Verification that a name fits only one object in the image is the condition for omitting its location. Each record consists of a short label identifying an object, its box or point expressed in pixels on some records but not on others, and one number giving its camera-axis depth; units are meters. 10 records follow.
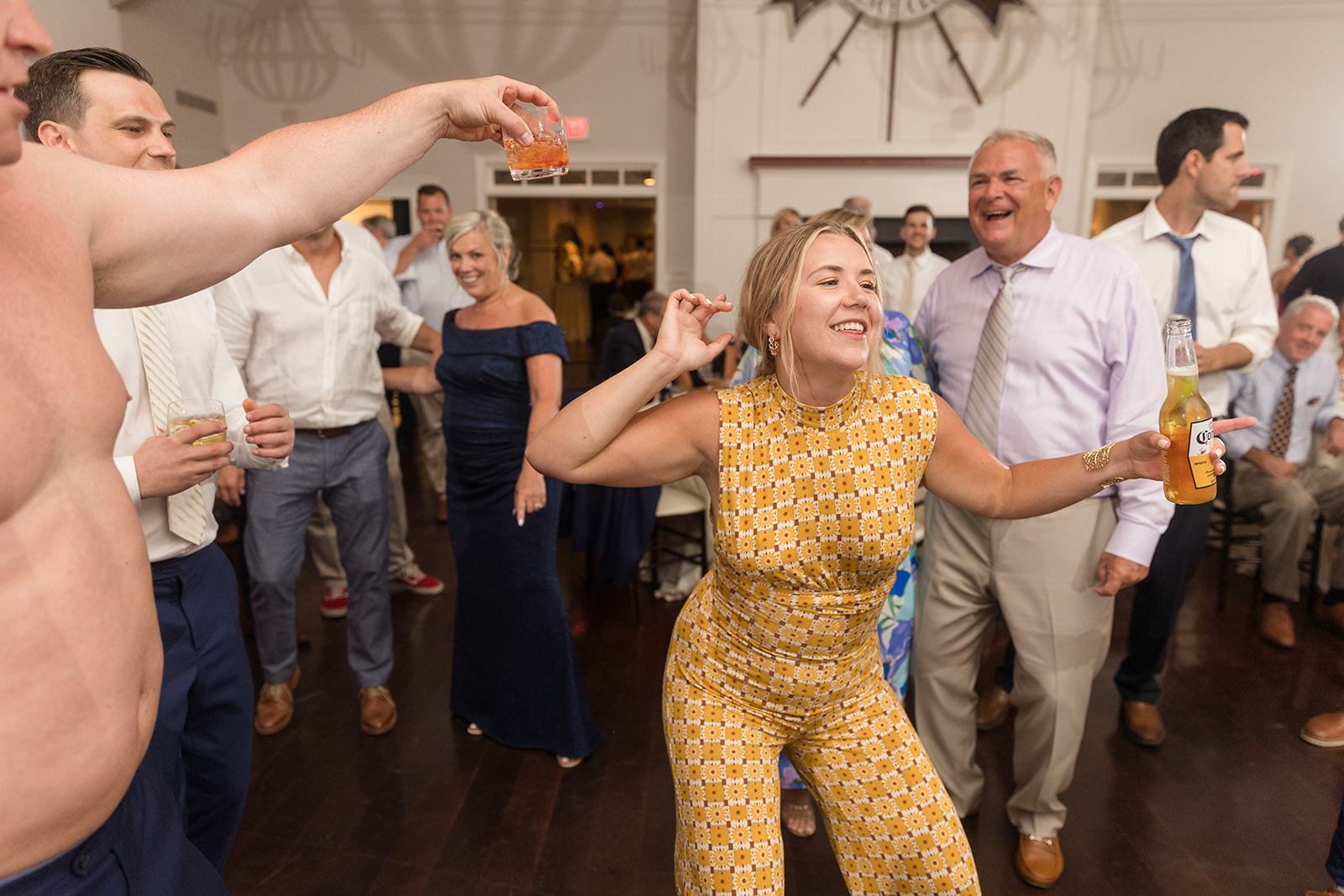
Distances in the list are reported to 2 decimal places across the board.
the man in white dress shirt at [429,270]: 4.73
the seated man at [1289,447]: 3.44
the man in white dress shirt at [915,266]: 5.17
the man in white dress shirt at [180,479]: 1.42
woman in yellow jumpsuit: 1.32
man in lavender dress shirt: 1.93
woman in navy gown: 2.46
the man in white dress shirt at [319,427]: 2.52
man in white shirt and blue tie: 2.44
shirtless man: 0.69
